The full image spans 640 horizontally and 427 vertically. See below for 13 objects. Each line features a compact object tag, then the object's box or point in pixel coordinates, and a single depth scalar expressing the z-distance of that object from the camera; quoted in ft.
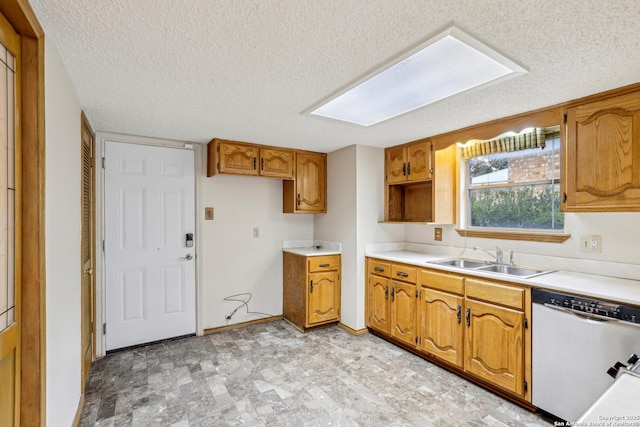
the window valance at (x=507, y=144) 8.50
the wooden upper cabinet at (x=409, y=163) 10.31
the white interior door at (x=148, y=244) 9.99
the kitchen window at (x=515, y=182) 8.43
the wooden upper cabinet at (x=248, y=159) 10.61
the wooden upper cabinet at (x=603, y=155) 6.11
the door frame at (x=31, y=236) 3.91
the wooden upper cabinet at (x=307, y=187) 12.24
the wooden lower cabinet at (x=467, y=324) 6.98
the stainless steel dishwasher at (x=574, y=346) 5.59
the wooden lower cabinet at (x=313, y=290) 11.44
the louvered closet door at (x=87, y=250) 7.85
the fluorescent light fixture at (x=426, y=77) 4.83
